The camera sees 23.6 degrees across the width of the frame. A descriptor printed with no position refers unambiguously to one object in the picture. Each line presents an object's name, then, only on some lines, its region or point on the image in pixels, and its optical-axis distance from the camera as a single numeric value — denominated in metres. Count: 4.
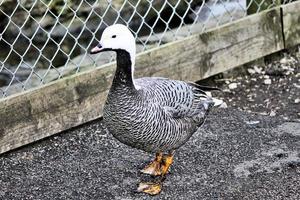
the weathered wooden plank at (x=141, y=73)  3.95
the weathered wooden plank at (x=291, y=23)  4.98
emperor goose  3.24
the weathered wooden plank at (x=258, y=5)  4.89
